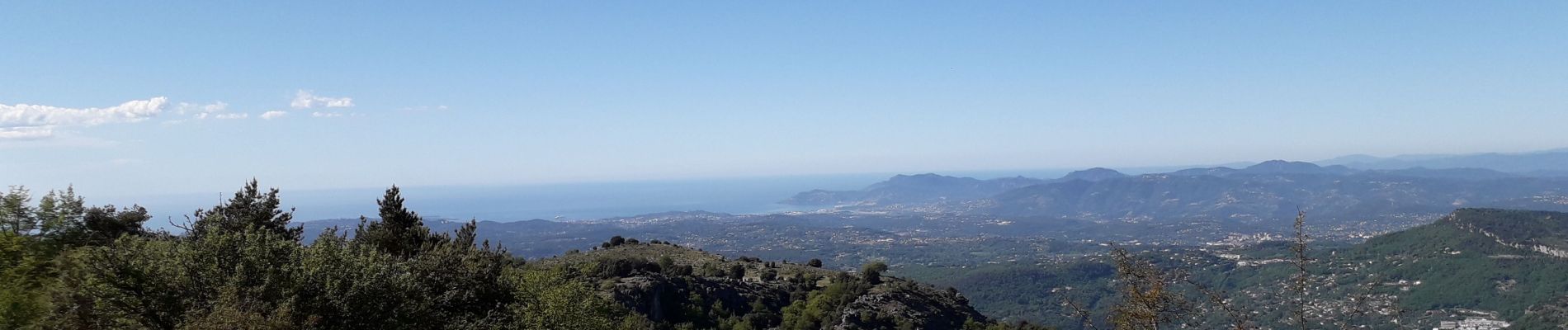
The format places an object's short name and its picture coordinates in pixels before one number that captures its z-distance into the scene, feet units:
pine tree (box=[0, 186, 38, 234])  73.97
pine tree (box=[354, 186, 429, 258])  86.94
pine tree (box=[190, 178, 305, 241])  77.30
